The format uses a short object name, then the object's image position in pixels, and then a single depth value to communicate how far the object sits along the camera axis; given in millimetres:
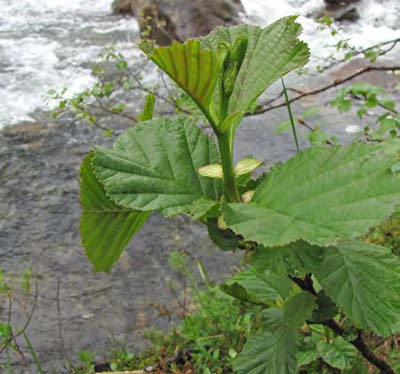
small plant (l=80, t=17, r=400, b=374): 473
